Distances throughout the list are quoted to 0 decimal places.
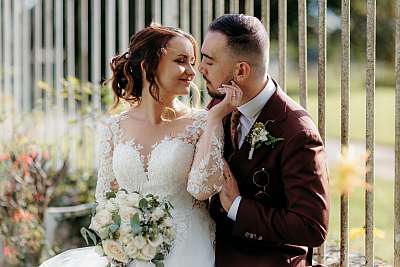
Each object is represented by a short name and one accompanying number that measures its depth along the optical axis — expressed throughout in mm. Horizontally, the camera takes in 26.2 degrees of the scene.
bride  3131
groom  2787
